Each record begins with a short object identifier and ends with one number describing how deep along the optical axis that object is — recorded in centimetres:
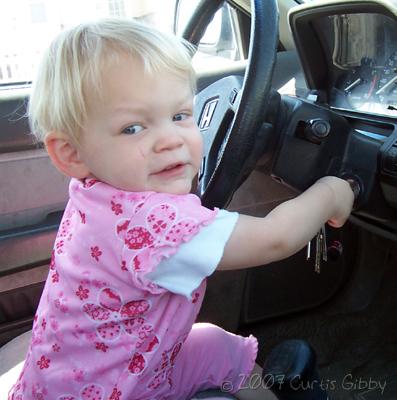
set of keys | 119
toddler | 82
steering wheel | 95
